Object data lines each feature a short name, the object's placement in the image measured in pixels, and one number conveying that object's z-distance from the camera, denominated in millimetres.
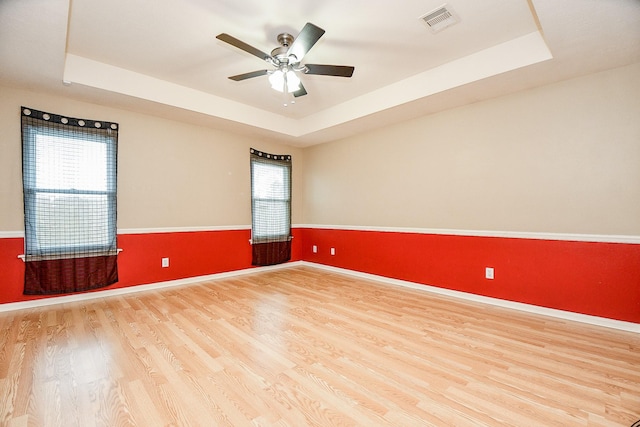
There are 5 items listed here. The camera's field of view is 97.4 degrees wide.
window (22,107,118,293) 3037
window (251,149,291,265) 4895
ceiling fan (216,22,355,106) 2176
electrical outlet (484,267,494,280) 3254
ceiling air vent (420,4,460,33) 2242
